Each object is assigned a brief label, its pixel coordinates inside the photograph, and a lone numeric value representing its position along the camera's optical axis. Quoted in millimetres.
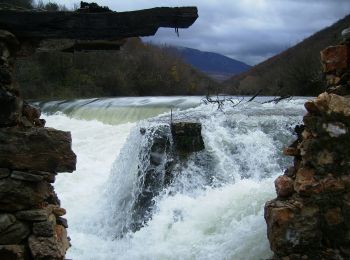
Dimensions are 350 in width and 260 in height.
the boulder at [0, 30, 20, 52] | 3972
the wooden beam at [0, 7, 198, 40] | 4106
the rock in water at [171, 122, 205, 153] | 9086
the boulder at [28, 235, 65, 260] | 3977
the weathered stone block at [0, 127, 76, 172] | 3994
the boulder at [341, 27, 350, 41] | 5153
